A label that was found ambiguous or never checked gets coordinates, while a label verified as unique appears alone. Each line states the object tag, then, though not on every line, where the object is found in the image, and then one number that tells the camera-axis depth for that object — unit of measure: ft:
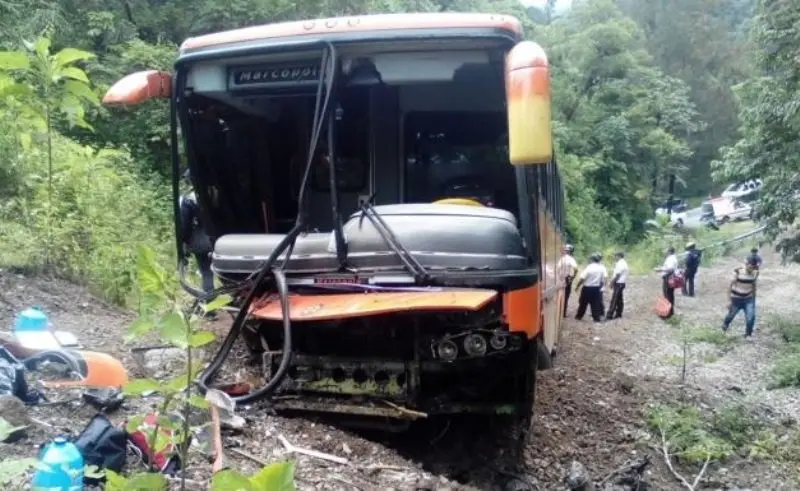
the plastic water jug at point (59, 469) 9.04
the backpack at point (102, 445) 10.48
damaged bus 14.07
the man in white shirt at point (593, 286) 51.34
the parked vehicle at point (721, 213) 127.48
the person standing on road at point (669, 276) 54.28
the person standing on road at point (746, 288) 46.80
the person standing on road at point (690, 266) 67.63
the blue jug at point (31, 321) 15.53
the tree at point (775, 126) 45.01
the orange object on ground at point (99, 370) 14.53
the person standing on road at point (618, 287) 52.75
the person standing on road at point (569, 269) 48.06
